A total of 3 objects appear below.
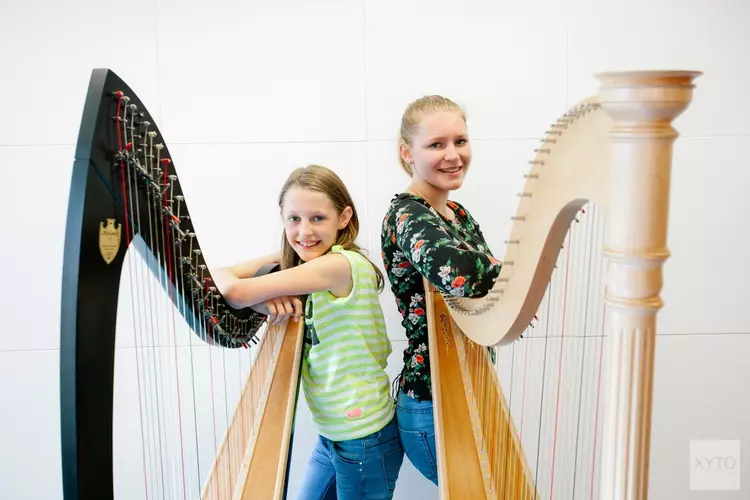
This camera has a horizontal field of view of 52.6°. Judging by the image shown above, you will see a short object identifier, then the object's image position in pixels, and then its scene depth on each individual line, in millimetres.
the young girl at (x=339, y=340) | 1809
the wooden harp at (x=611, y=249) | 665
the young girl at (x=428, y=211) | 1796
